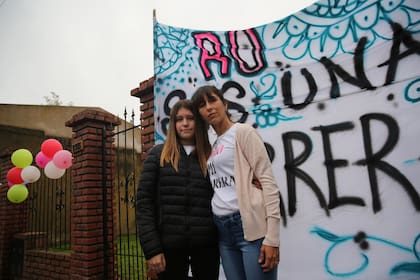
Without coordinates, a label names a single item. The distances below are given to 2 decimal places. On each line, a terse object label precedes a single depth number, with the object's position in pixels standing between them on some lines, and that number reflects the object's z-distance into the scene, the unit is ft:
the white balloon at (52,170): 13.44
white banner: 6.57
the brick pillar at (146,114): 10.43
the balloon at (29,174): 14.43
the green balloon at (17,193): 14.64
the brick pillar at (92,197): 11.50
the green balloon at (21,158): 14.73
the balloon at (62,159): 13.03
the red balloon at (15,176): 14.82
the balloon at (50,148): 13.74
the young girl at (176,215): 4.86
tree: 81.30
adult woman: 4.54
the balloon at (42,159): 14.15
